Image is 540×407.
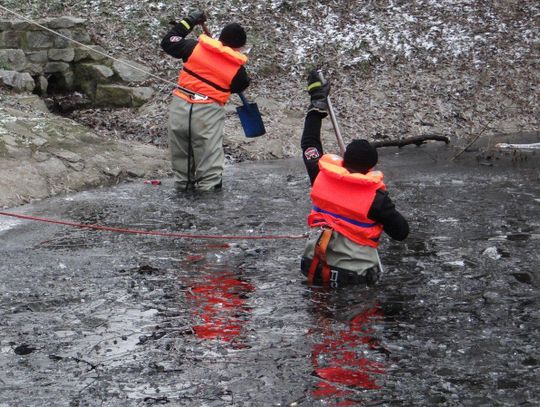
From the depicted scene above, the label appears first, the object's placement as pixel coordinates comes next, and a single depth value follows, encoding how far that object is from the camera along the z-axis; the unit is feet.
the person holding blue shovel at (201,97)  34.81
